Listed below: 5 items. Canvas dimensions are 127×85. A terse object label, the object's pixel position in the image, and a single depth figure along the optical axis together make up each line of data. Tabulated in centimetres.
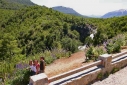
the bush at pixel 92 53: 553
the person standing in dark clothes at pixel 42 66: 442
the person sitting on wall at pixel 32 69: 440
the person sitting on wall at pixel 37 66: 434
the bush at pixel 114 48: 575
